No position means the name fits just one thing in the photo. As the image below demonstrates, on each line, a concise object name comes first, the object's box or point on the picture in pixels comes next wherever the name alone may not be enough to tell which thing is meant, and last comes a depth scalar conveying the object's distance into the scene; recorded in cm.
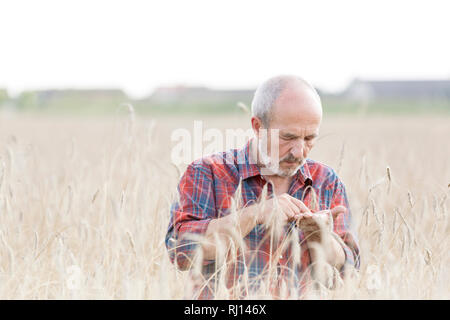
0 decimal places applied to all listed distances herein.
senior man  441
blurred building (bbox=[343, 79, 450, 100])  6568
